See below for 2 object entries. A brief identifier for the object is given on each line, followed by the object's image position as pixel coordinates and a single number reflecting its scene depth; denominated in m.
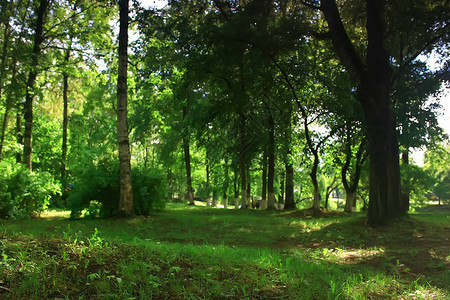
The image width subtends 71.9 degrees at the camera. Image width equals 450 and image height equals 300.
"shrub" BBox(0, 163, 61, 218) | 10.87
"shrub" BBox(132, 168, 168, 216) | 12.81
